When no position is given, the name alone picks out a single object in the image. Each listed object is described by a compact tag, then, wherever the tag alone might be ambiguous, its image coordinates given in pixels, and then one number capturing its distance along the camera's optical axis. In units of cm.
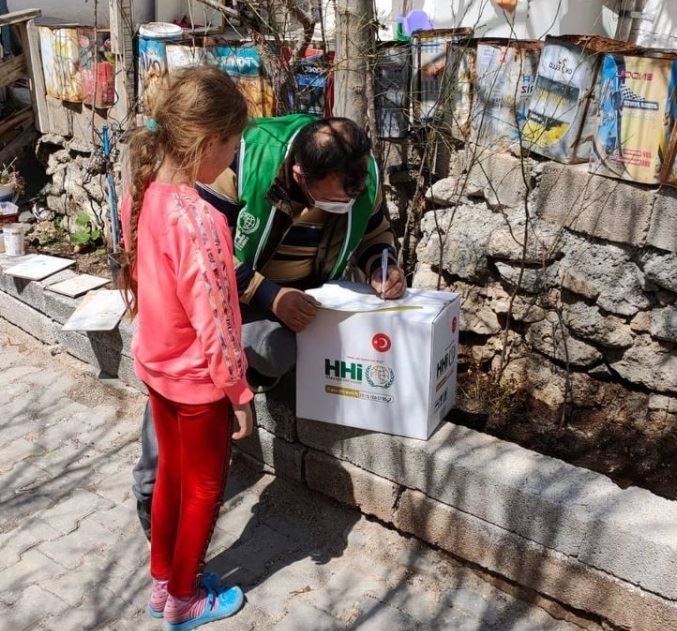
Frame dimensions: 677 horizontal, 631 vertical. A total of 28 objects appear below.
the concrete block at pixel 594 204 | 326
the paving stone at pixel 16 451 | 359
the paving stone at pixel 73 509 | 315
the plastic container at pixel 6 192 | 588
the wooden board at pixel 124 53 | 526
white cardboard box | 270
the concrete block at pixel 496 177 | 370
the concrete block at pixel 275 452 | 325
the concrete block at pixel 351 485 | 301
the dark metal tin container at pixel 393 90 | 409
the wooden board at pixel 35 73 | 644
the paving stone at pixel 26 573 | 278
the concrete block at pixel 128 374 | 411
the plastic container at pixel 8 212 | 544
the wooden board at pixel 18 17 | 635
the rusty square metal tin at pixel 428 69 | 405
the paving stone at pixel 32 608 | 264
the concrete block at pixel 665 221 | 315
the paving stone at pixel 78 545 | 296
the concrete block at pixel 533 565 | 243
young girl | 215
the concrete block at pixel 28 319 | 464
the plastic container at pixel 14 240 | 506
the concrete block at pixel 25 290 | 462
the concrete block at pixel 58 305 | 439
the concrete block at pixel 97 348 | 418
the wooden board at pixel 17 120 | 684
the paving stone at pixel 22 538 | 296
